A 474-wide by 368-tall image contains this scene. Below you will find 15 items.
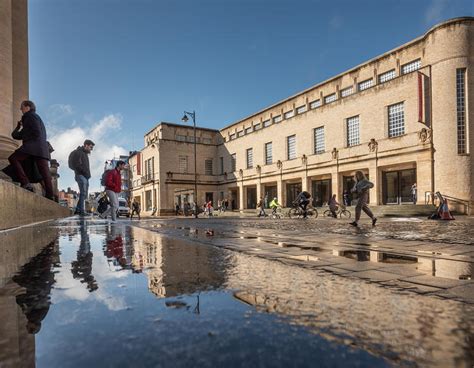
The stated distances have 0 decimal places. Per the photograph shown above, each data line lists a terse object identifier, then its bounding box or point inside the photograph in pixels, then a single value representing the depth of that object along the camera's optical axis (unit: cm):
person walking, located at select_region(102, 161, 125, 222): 927
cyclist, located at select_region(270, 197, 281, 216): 2761
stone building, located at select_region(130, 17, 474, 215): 2297
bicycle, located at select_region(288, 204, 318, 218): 2228
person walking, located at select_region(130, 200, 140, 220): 2140
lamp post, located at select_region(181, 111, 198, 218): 3309
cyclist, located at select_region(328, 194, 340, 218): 2172
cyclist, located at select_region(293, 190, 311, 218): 2084
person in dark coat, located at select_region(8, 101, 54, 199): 648
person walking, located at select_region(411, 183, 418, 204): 2514
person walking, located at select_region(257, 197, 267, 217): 2979
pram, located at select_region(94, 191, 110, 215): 1318
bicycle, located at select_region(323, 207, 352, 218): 2264
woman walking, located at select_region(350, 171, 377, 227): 952
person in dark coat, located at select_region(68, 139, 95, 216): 898
